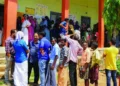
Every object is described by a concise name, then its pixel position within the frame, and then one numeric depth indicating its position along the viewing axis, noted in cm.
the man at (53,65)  973
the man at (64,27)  1312
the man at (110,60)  1031
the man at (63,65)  1003
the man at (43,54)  993
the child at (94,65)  1016
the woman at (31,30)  1440
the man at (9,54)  1041
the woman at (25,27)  1409
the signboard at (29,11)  1707
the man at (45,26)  1548
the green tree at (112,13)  1497
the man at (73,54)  1049
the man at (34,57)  1047
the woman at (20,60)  981
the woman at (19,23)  1562
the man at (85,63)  1021
